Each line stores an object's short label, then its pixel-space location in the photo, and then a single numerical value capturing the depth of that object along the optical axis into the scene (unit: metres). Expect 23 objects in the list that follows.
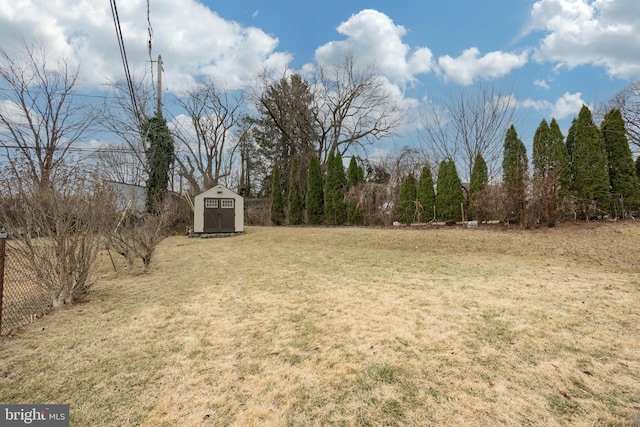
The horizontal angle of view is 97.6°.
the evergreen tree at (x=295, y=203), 17.86
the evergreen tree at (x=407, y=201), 12.71
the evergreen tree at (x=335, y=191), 15.64
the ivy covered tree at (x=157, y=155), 14.31
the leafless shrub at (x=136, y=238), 6.07
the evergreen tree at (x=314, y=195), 16.92
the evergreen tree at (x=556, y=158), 9.24
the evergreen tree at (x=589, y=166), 9.05
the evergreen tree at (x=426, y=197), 12.38
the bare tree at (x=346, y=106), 21.88
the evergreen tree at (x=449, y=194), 11.55
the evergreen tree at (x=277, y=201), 18.70
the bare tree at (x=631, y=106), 12.57
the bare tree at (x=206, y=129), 22.80
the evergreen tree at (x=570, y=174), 9.43
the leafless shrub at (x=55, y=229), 3.49
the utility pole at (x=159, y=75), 13.65
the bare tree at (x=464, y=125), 13.45
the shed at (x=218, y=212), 13.77
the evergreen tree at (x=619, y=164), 9.07
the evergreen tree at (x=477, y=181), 11.02
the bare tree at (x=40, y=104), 12.52
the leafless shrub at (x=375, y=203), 13.49
